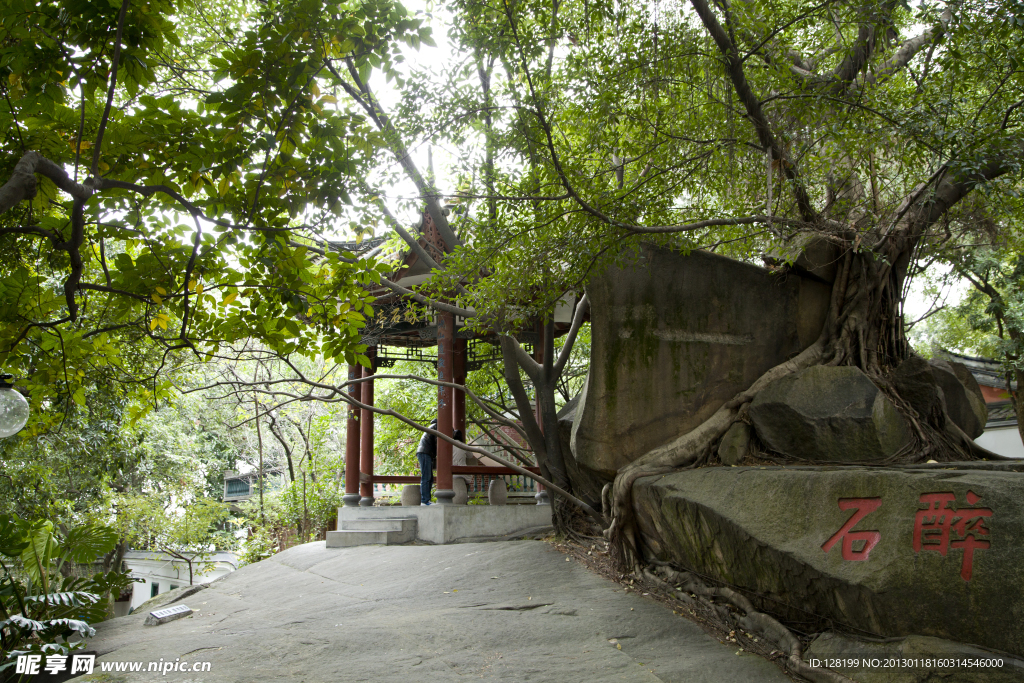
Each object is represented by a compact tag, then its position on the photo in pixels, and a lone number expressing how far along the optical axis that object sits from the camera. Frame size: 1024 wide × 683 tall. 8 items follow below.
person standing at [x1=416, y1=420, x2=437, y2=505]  10.09
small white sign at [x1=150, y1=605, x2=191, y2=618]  6.39
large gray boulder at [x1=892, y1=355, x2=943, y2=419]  5.82
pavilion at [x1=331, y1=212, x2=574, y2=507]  9.33
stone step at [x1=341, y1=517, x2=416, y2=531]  9.37
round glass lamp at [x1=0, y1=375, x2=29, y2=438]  3.55
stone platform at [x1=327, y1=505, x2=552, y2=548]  8.88
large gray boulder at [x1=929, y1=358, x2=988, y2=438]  6.39
